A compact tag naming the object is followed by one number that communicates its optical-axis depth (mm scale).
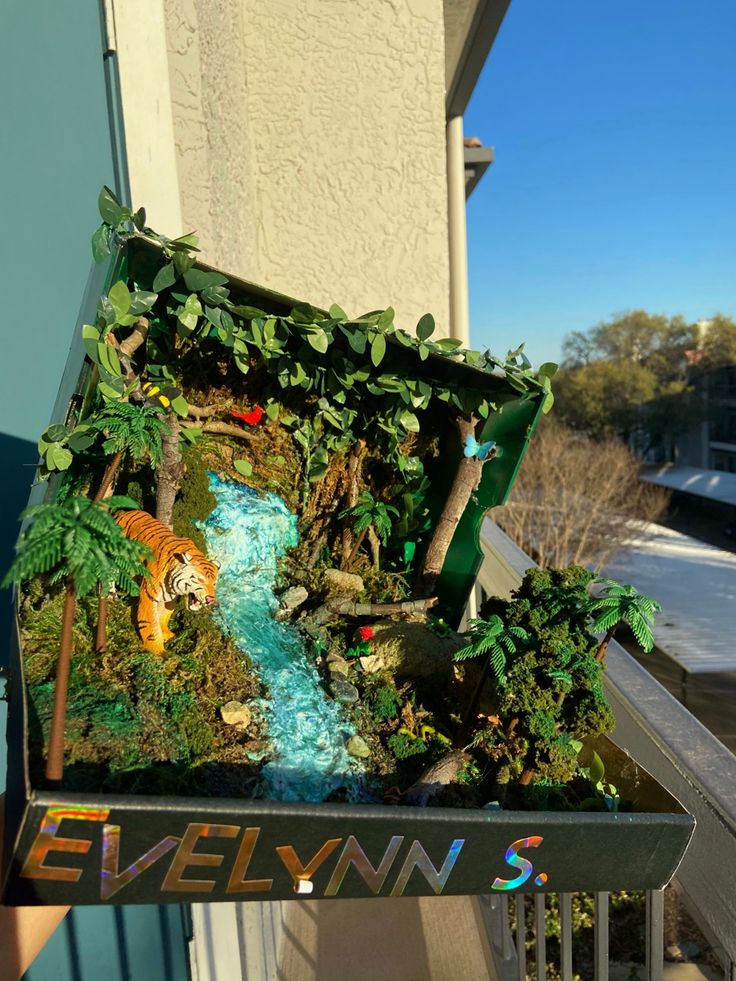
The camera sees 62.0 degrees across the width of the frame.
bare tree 12922
